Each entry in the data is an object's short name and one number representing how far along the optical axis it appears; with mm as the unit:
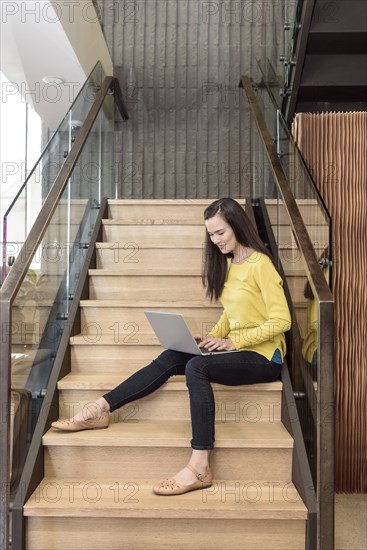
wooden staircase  2207
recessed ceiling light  4711
